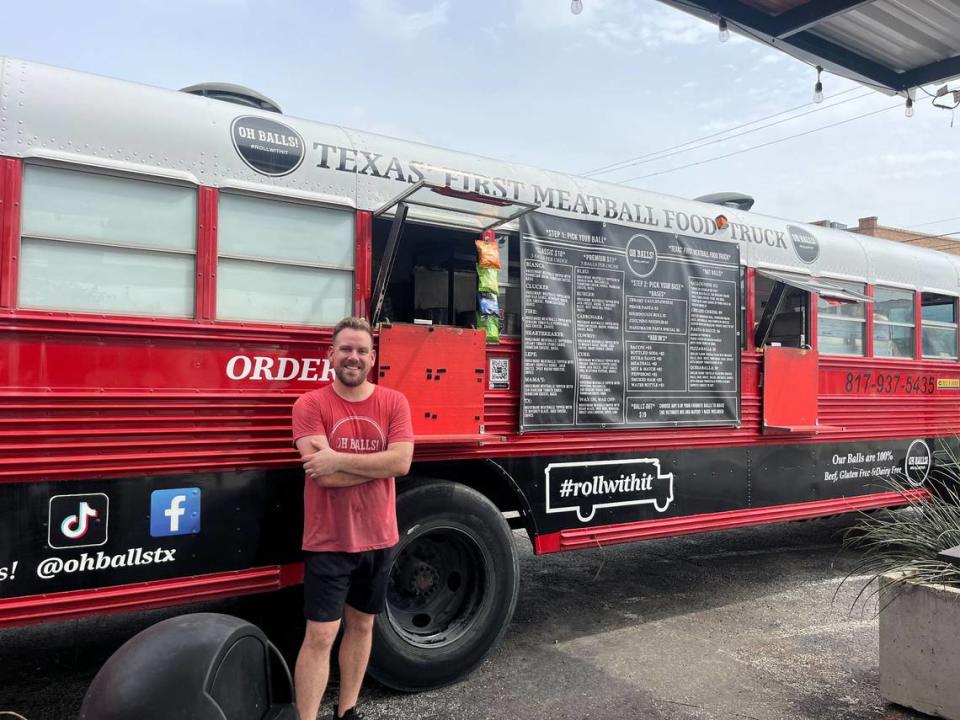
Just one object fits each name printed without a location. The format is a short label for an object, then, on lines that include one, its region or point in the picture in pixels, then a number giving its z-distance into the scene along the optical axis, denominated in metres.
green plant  3.72
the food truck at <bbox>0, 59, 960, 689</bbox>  3.08
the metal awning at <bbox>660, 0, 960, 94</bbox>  3.32
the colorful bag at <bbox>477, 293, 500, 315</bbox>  4.07
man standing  3.01
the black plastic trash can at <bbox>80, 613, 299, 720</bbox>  1.62
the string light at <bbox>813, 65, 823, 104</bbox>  3.91
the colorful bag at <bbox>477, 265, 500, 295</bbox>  4.04
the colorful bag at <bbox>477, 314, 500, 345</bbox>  4.11
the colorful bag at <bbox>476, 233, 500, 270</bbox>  4.01
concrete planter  3.48
